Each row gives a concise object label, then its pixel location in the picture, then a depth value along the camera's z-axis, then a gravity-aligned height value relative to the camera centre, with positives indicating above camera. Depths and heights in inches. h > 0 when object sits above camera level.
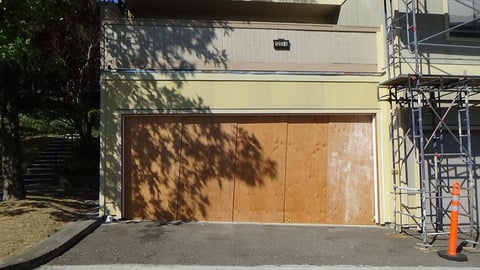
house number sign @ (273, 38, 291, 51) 432.1 +98.3
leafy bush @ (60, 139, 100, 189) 605.0 -9.7
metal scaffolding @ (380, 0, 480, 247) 413.4 +10.1
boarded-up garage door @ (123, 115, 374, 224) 424.2 -8.6
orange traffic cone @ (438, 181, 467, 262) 323.0 -51.3
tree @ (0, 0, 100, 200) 354.6 +77.6
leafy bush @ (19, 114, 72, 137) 824.3 +56.9
